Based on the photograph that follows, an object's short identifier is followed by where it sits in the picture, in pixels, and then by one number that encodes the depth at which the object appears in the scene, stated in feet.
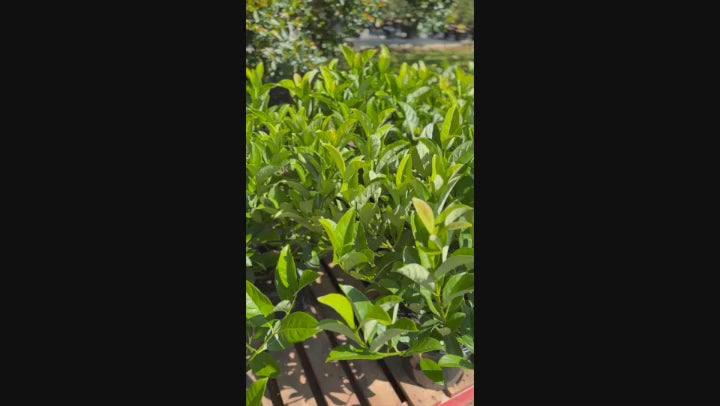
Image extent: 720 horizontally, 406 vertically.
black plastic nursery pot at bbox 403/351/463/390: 4.91
